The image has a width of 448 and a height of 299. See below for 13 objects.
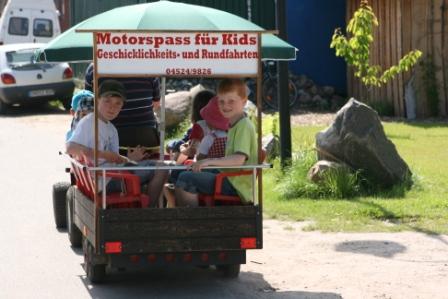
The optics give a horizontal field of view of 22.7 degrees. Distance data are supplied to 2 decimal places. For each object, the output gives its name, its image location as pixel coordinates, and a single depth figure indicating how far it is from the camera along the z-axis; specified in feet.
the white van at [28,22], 100.63
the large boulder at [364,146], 40.24
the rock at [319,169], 40.42
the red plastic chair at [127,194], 26.76
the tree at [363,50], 60.64
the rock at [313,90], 78.74
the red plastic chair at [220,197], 27.15
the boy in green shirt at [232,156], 27.22
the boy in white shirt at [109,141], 27.66
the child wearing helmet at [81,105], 32.07
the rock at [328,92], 78.74
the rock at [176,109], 61.21
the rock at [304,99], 77.97
